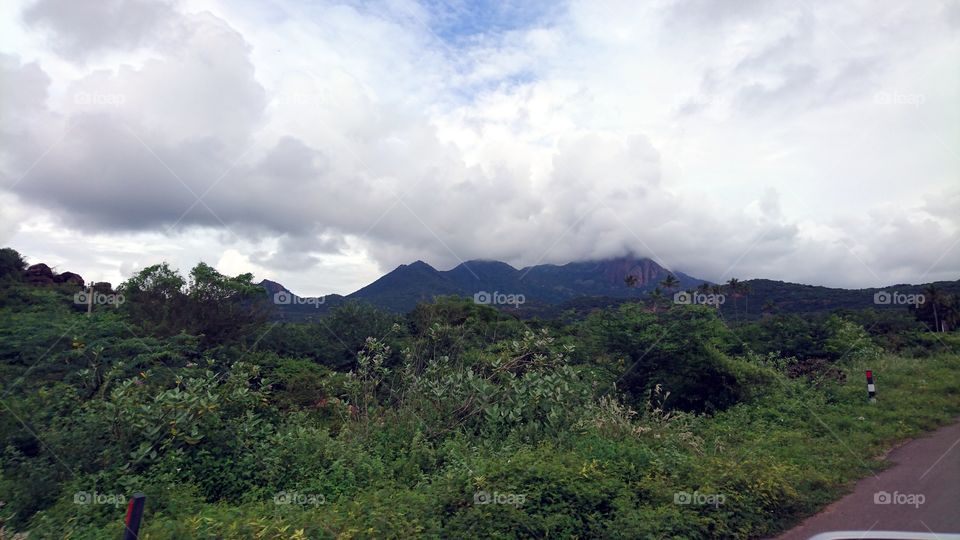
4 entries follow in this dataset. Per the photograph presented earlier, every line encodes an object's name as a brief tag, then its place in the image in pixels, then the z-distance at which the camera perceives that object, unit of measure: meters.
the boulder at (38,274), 23.51
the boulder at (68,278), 24.12
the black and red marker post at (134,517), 3.59
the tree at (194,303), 16.14
